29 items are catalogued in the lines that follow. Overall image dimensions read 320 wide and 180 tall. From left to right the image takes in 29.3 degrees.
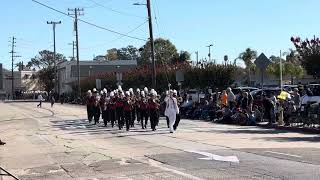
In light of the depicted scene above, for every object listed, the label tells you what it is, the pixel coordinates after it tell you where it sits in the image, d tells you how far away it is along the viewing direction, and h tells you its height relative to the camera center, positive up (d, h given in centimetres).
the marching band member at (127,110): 2743 -34
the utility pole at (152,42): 4809 +477
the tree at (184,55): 10831 +851
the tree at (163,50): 12181 +1060
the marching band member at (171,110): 2497 -32
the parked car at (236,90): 4066 +77
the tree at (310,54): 4391 +343
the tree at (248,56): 11411 +858
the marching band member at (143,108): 2783 -25
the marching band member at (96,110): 3303 -38
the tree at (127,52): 18775 +1571
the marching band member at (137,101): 2857 +7
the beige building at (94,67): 11662 +693
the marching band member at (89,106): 3378 -16
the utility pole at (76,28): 8312 +1023
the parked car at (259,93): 3055 +47
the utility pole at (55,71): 11044 +615
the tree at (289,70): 9344 +471
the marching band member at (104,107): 3109 -21
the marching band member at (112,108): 2978 -26
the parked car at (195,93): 5066 +82
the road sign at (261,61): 2897 +190
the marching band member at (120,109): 2806 -29
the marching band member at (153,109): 2657 -29
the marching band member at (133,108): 2850 -25
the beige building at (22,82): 16825 +608
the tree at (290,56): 10946 +820
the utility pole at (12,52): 14540 +1236
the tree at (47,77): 14112 +612
